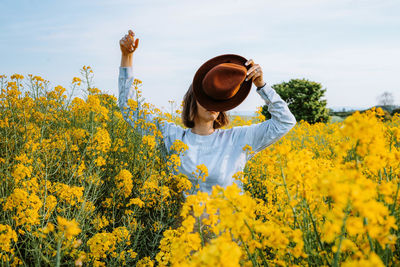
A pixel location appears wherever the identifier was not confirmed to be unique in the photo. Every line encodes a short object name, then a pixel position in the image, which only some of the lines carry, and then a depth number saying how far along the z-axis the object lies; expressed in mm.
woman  2242
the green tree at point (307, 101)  20844
